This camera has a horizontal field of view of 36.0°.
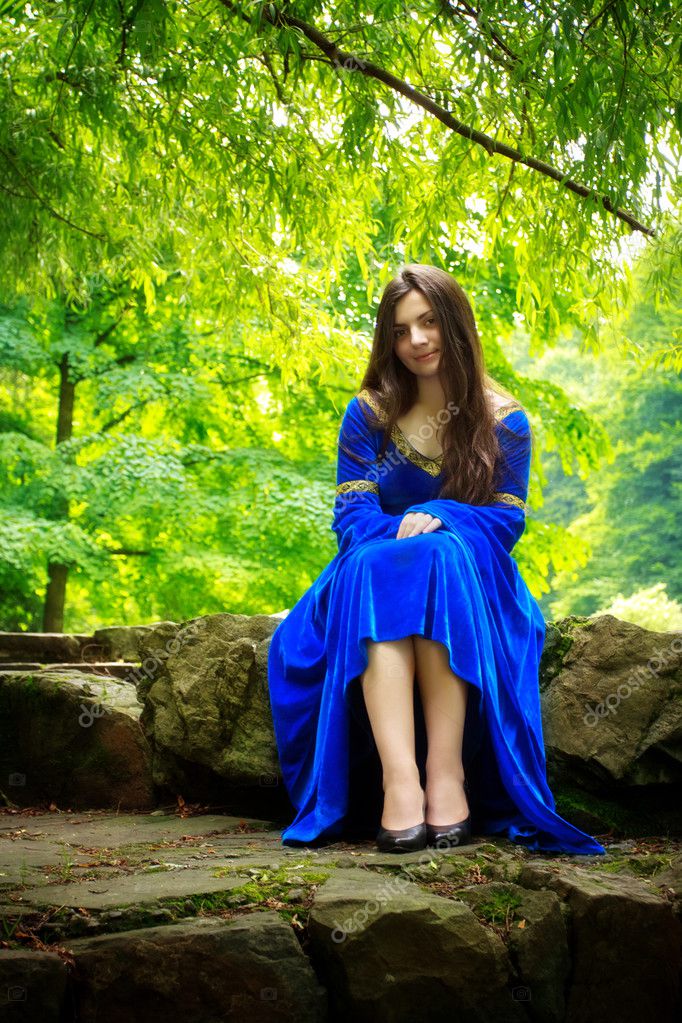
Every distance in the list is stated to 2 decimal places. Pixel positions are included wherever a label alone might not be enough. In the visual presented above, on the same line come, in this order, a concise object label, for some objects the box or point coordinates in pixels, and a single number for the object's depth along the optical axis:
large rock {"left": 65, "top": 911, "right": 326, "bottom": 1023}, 2.02
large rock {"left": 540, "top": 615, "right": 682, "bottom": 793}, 3.23
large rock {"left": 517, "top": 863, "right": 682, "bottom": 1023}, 2.22
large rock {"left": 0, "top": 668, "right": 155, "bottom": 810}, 3.91
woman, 2.81
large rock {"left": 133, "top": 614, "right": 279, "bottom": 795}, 3.57
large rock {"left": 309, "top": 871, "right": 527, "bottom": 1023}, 2.10
